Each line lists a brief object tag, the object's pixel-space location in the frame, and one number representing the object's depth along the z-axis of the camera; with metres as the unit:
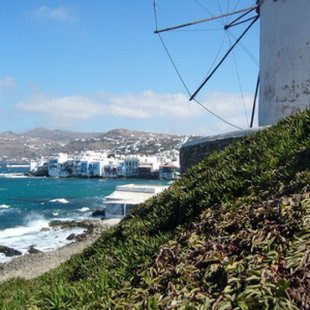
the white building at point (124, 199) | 37.31
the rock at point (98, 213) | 42.51
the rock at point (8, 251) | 26.98
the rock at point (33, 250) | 26.92
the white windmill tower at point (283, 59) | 11.27
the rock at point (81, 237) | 29.77
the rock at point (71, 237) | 31.25
